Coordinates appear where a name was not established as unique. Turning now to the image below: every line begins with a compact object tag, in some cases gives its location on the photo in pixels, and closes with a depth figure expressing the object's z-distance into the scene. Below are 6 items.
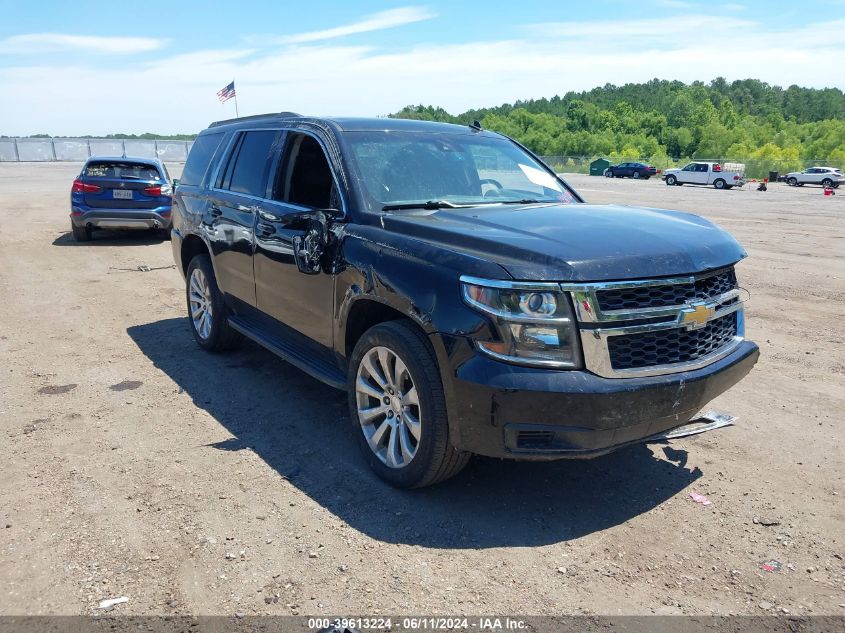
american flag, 27.46
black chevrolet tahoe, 3.15
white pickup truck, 48.69
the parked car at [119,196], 13.02
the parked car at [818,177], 50.69
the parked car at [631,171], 63.81
